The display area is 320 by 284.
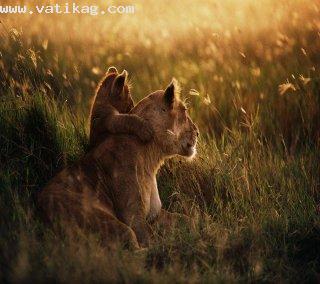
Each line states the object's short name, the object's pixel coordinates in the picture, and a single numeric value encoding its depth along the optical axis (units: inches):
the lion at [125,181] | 537.3
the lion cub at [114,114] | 589.9
